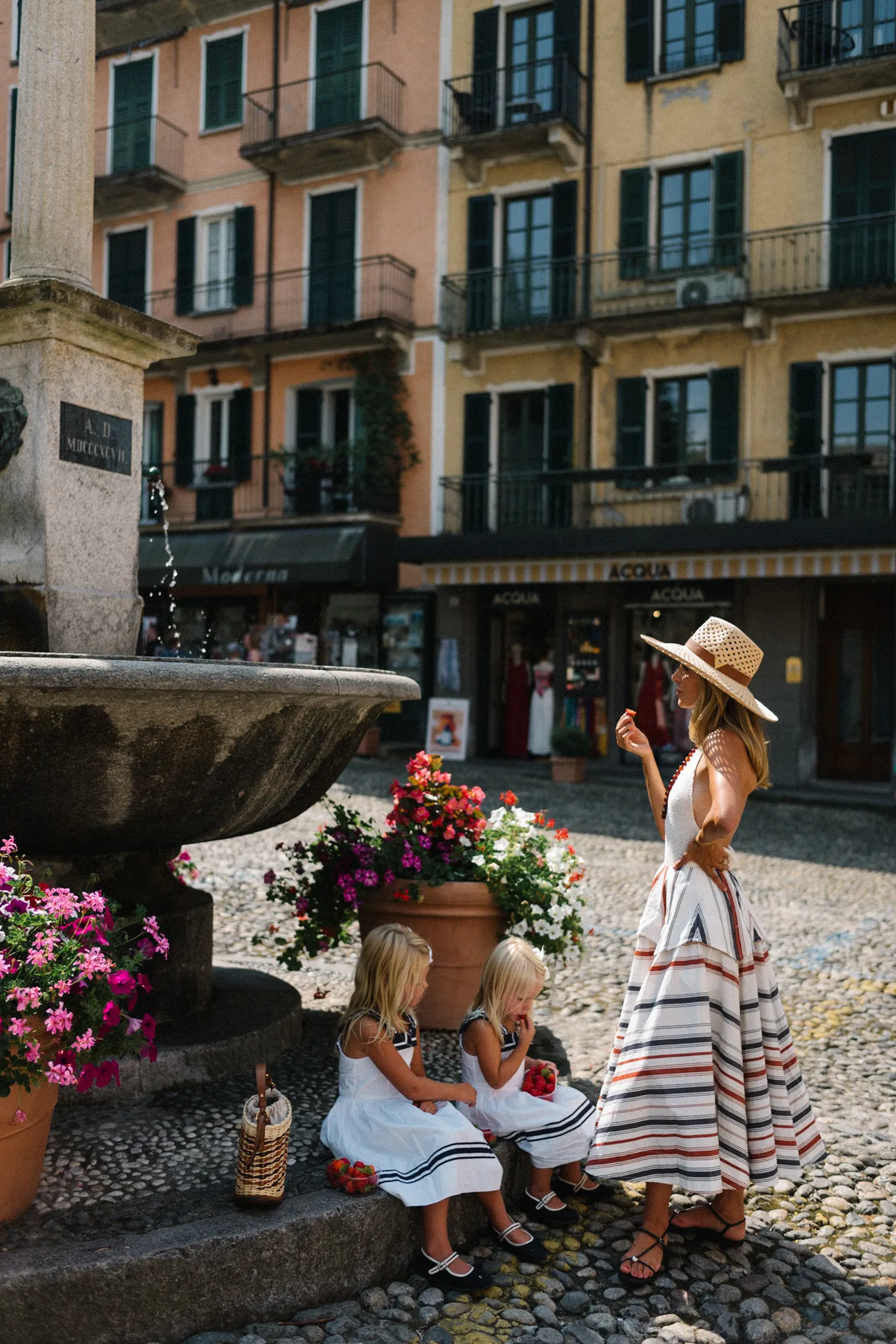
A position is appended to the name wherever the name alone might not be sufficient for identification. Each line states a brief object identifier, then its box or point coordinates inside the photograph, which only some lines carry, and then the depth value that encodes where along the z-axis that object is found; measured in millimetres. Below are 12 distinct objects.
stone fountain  3080
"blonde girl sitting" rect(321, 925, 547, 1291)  3025
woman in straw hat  3105
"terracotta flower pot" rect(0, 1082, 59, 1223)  2643
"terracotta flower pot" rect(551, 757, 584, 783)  16875
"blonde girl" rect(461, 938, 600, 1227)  3393
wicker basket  2859
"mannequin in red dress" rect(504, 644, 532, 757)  19797
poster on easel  18484
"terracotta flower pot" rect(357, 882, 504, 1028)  4324
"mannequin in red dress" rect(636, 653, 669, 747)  18219
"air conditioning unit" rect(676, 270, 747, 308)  17859
